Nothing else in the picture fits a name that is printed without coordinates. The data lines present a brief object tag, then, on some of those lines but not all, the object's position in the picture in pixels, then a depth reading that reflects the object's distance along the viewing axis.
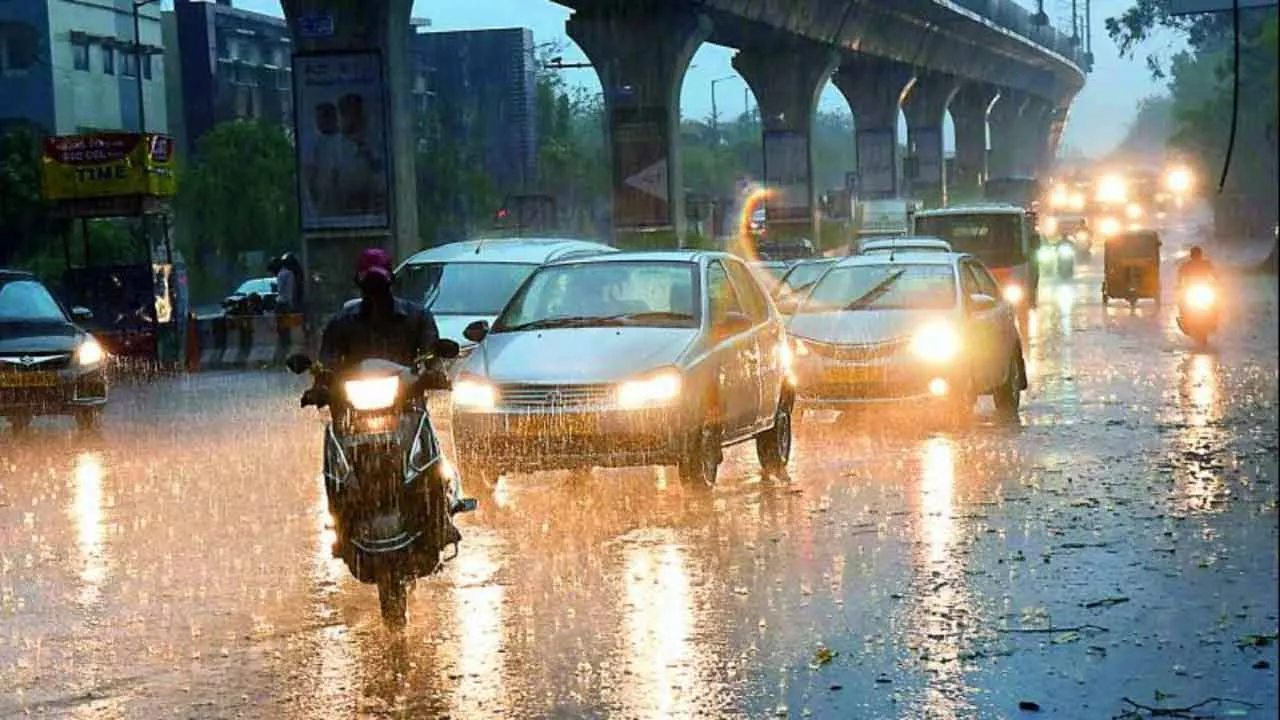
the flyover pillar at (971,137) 106.56
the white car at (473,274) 21.34
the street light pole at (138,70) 65.06
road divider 31.83
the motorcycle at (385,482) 8.41
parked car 41.97
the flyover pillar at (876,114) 76.75
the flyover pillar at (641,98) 48.22
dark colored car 19.50
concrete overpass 34.19
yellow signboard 32.88
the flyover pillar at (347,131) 33.66
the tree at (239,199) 79.00
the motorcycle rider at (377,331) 9.03
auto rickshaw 39.34
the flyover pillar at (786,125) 63.94
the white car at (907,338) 17.66
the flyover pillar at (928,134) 89.62
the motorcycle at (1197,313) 26.50
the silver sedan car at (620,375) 12.61
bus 37.19
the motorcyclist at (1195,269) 26.36
